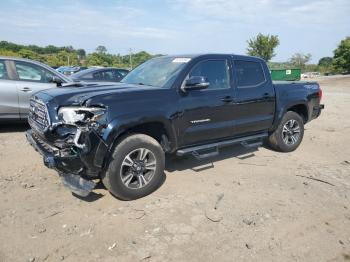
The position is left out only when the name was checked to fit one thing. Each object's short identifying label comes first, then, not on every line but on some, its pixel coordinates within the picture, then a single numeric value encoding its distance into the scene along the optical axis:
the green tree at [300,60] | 79.00
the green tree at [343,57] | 63.05
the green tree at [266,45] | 52.88
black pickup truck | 4.03
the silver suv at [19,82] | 7.62
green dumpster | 28.94
